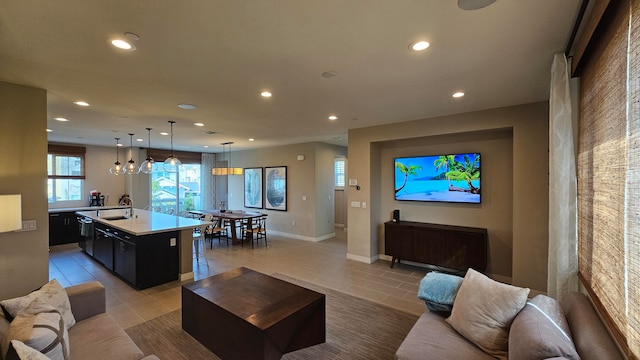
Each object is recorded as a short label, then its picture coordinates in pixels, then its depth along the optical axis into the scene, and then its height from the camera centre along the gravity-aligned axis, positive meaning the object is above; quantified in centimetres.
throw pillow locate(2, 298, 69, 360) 144 -82
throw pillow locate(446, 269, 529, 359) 183 -94
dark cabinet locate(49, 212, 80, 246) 644 -111
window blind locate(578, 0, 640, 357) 123 +4
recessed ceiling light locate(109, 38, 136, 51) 200 +103
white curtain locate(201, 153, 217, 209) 961 -10
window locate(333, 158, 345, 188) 902 +21
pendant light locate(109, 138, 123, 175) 598 +27
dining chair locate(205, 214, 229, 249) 674 -131
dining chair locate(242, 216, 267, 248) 671 -122
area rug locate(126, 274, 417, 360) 253 -159
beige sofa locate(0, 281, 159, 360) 179 -112
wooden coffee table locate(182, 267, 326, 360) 217 -117
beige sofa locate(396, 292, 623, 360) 136 -93
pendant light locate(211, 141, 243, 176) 745 +26
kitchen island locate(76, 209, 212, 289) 399 -105
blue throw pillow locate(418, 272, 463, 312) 227 -95
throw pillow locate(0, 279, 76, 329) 180 -83
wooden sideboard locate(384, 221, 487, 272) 411 -105
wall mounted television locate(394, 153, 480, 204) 445 +2
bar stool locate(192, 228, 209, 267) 509 -105
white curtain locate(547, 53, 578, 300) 214 -8
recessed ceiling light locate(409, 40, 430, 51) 206 +103
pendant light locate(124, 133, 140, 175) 572 +30
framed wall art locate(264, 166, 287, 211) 792 -23
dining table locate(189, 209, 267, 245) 656 -88
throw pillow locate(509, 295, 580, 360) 134 -84
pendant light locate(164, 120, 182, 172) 489 +38
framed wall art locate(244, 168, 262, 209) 853 -24
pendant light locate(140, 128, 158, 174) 518 +29
